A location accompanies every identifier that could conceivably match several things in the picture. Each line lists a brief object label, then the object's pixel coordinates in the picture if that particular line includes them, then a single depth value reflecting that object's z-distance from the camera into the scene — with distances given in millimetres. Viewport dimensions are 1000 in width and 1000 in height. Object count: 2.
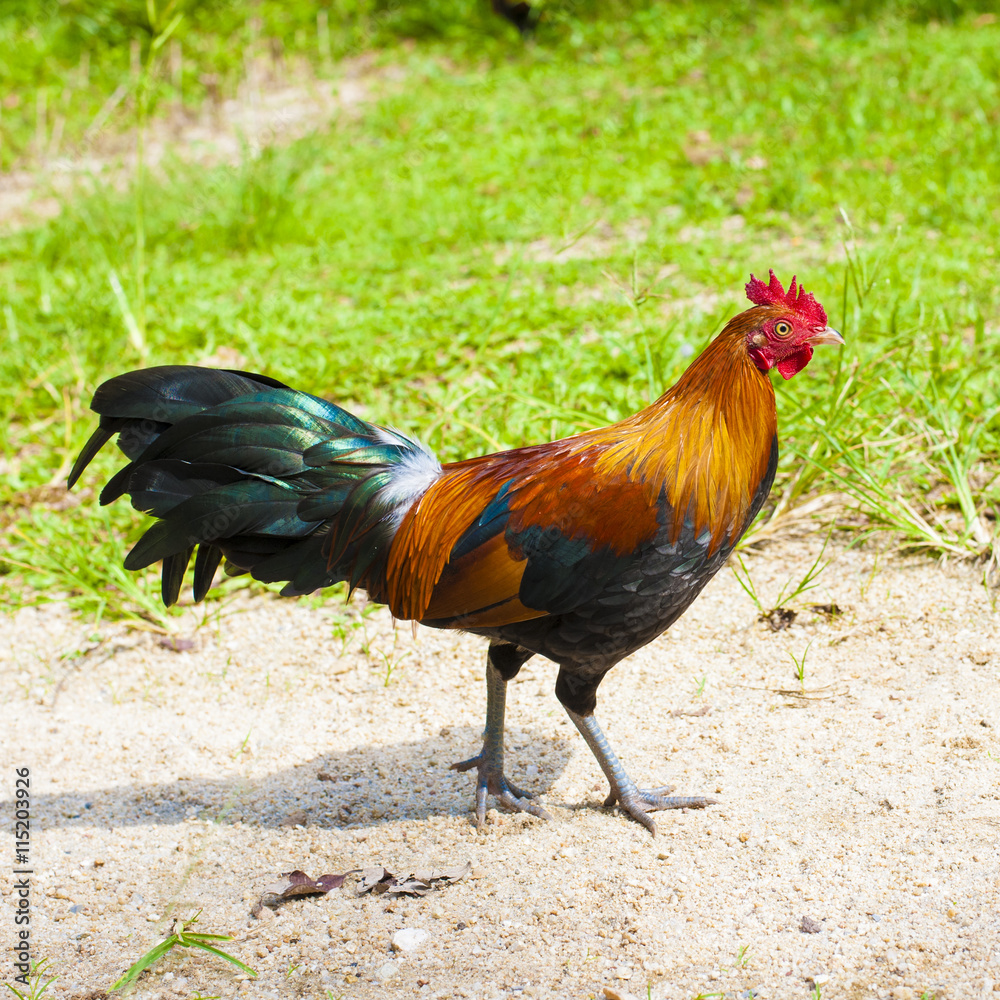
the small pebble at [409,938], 2465
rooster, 2543
